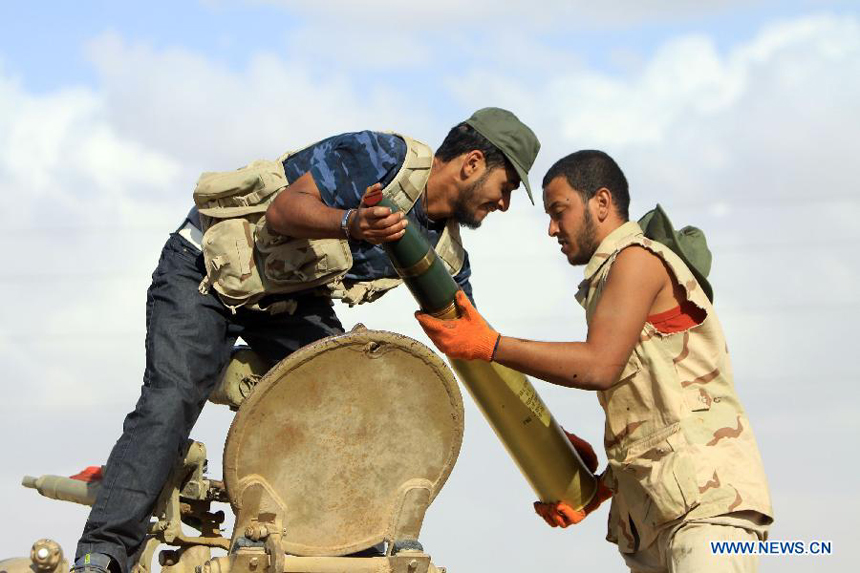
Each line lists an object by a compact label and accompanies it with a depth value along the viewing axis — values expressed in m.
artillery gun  13.77
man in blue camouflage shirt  14.80
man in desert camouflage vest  13.70
